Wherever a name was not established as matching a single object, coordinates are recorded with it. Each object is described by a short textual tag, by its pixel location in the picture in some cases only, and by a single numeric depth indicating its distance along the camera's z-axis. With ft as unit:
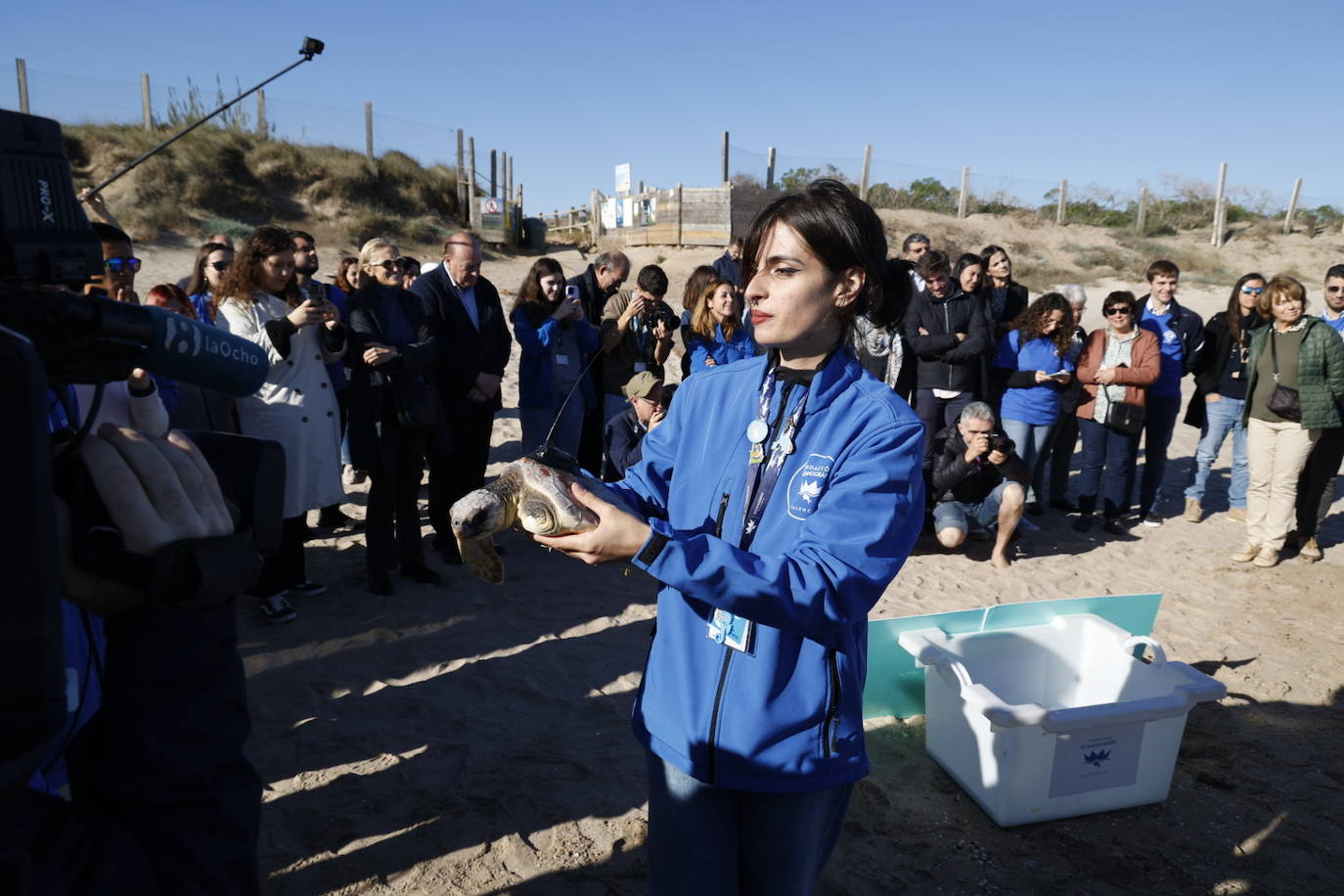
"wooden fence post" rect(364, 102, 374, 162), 84.13
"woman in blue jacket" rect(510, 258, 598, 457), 19.58
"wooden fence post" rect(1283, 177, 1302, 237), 93.93
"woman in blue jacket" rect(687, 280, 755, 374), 21.02
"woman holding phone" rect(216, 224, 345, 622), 14.14
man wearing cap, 17.43
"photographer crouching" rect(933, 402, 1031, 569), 19.77
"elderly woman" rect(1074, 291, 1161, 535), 21.62
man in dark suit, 17.63
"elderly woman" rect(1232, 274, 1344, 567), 18.85
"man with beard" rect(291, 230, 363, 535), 15.83
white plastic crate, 9.64
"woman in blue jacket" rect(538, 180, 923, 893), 4.63
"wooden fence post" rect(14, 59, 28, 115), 69.15
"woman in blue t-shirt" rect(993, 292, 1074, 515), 21.89
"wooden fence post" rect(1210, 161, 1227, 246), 92.07
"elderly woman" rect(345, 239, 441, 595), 15.78
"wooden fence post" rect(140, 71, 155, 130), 74.74
